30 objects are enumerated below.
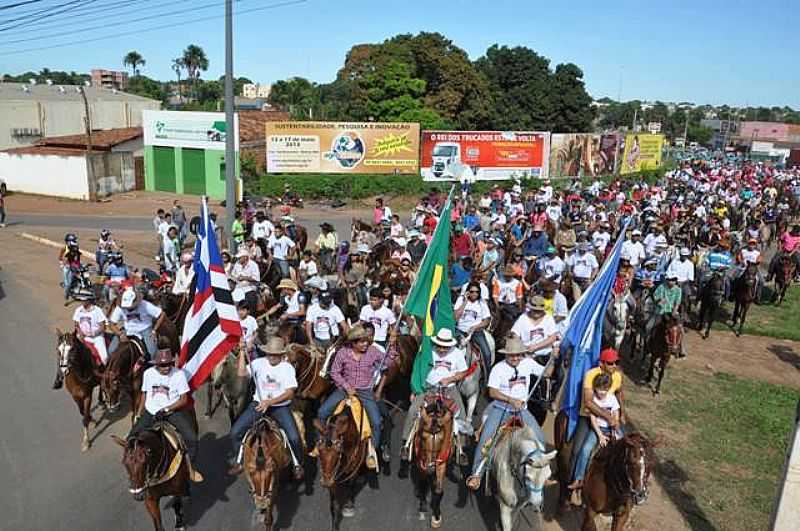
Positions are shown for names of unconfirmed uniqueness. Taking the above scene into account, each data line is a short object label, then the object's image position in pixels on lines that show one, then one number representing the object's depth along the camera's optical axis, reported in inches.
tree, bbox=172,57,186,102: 4340.6
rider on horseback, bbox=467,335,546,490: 293.0
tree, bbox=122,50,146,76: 5009.8
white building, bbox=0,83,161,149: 1812.3
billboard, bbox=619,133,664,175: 1872.5
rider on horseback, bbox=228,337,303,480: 297.0
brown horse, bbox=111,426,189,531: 251.6
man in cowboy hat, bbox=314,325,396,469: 316.5
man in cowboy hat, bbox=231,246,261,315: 460.8
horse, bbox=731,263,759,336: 613.9
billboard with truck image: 1397.6
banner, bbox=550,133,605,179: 1553.9
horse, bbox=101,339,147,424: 365.7
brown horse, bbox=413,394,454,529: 272.8
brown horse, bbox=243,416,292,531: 259.9
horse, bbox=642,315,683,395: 459.2
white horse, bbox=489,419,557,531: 252.5
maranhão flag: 320.5
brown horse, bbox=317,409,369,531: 260.8
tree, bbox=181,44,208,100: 4252.0
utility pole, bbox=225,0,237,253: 590.2
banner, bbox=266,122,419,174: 1307.8
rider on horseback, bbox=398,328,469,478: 320.2
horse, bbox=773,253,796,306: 708.0
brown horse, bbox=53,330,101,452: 353.7
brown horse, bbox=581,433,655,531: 245.3
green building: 1344.7
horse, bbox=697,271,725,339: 591.2
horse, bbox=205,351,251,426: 370.9
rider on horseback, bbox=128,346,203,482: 292.8
